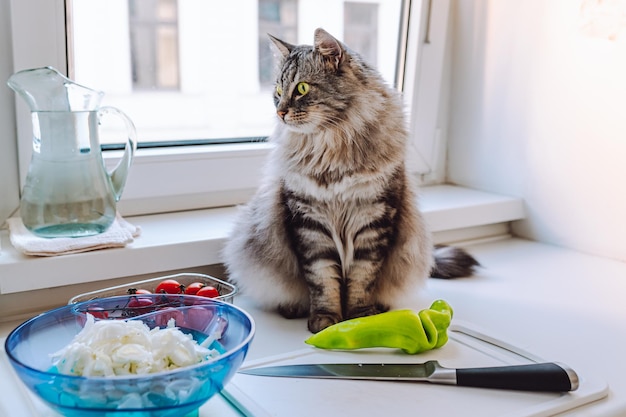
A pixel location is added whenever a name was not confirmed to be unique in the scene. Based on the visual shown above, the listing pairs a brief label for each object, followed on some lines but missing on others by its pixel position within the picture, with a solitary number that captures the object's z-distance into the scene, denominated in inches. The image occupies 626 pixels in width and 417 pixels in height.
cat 45.7
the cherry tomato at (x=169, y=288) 47.1
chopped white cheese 30.9
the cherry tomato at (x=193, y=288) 46.6
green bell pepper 42.8
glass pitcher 47.1
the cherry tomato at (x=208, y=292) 45.9
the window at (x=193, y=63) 56.2
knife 37.1
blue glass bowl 29.8
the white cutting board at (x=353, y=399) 35.5
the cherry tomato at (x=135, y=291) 43.8
